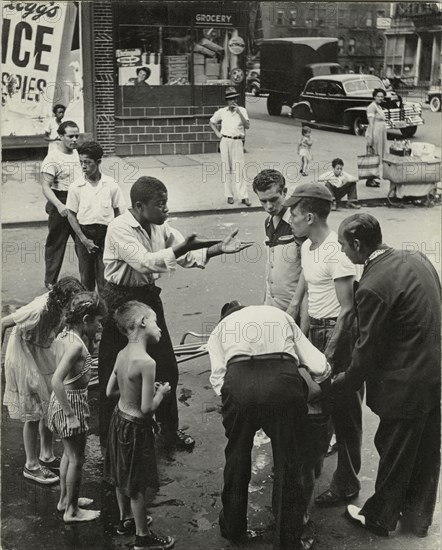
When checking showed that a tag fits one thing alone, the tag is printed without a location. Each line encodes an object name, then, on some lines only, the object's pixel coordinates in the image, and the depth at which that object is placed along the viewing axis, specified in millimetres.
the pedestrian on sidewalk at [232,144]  12445
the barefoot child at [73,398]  4141
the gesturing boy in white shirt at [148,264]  4602
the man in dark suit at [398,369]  3896
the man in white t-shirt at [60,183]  7668
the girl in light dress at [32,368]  4449
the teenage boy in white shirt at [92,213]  6988
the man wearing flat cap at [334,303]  4422
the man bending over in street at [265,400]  3779
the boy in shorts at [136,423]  3975
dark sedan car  19578
